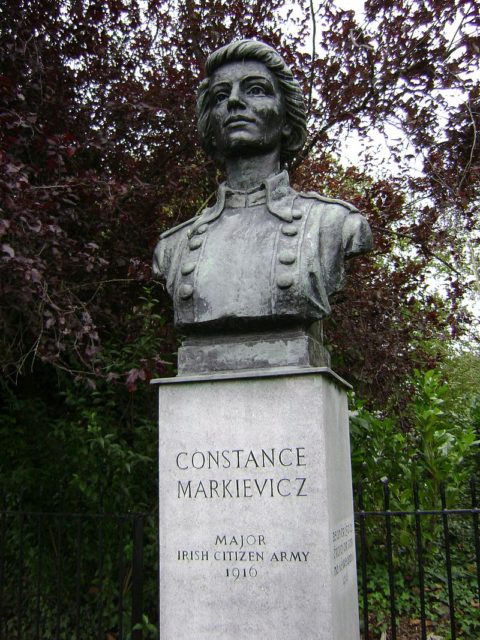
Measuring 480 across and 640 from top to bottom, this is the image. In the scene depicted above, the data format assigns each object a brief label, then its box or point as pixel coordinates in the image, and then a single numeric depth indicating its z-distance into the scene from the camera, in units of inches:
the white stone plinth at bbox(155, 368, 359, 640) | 111.3
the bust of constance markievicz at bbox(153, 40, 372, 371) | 125.1
